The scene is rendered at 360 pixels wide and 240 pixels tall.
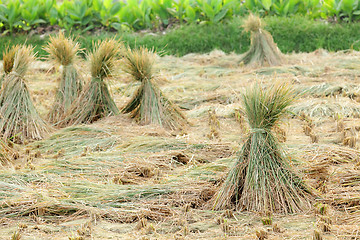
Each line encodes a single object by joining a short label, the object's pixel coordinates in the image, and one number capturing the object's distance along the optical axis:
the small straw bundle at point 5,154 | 8.87
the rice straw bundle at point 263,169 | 6.27
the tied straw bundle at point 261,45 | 17.53
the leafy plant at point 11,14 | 23.42
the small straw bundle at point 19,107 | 10.57
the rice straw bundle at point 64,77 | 11.94
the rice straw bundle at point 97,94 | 11.32
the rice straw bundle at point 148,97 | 10.96
